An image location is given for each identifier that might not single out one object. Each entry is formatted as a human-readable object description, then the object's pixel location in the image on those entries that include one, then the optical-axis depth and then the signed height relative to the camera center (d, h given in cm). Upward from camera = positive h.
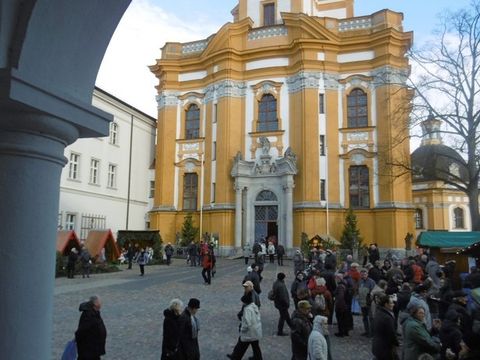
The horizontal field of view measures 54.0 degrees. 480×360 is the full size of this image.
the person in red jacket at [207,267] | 2041 -150
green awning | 2070 -18
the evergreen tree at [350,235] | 3319 -7
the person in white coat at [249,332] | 818 -171
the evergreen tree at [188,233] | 3772 -4
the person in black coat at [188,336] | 668 -148
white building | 3494 +458
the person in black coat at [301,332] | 702 -146
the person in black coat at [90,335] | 636 -140
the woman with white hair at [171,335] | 666 -145
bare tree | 2308 +577
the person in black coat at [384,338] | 714 -157
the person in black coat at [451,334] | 697 -149
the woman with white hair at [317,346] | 597 -144
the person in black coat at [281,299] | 1095 -152
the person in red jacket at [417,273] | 1440 -119
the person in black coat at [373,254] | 2295 -97
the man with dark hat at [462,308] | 735 -120
